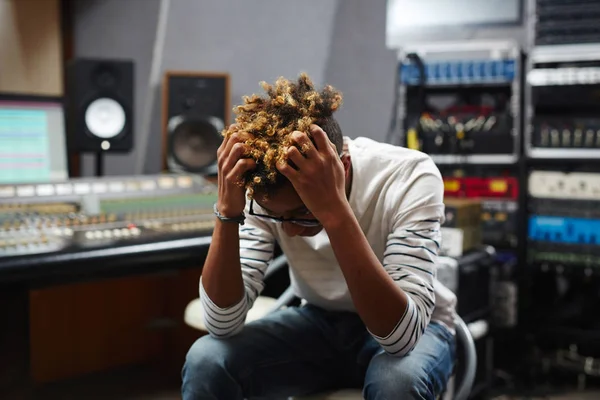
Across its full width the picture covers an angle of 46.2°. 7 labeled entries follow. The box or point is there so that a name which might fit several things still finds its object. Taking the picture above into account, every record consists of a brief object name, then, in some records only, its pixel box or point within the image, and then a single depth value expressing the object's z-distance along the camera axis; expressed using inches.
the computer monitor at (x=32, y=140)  89.9
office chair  52.2
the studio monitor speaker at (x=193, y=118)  109.5
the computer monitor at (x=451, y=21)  115.0
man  44.9
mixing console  72.7
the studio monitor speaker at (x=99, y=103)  104.0
